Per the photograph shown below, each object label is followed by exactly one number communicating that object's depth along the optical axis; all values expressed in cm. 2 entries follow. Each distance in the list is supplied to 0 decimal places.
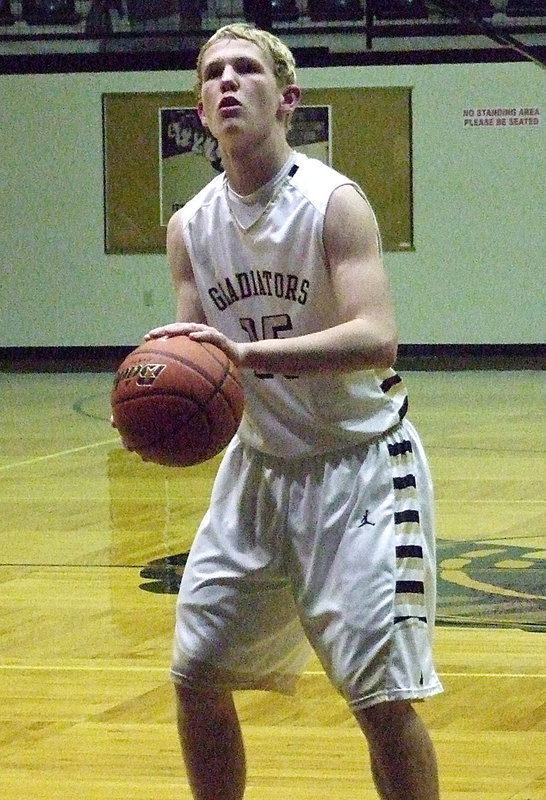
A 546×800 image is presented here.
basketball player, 451
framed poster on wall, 2550
